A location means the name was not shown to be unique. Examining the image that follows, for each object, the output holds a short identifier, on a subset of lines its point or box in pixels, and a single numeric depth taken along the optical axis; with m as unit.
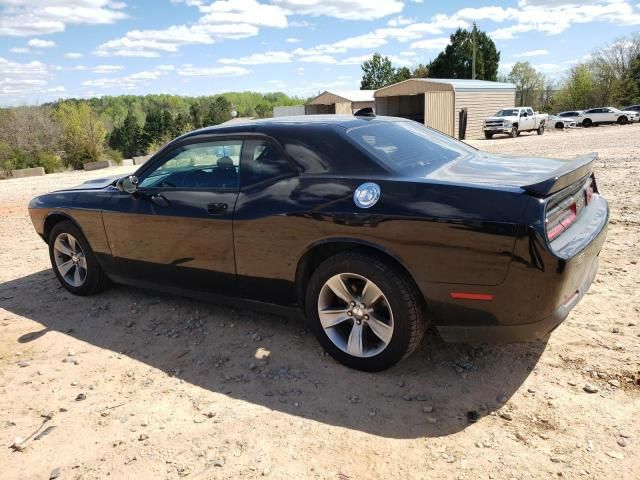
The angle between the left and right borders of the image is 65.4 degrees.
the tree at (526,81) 74.81
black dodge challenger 2.68
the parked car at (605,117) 37.06
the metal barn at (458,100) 29.48
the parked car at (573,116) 37.97
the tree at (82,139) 33.84
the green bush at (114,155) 43.39
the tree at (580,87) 57.66
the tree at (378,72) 75.12
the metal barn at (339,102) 35.38
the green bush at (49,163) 31.25
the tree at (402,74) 70.72
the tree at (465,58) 57.34
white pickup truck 29.19
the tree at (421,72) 66.22
